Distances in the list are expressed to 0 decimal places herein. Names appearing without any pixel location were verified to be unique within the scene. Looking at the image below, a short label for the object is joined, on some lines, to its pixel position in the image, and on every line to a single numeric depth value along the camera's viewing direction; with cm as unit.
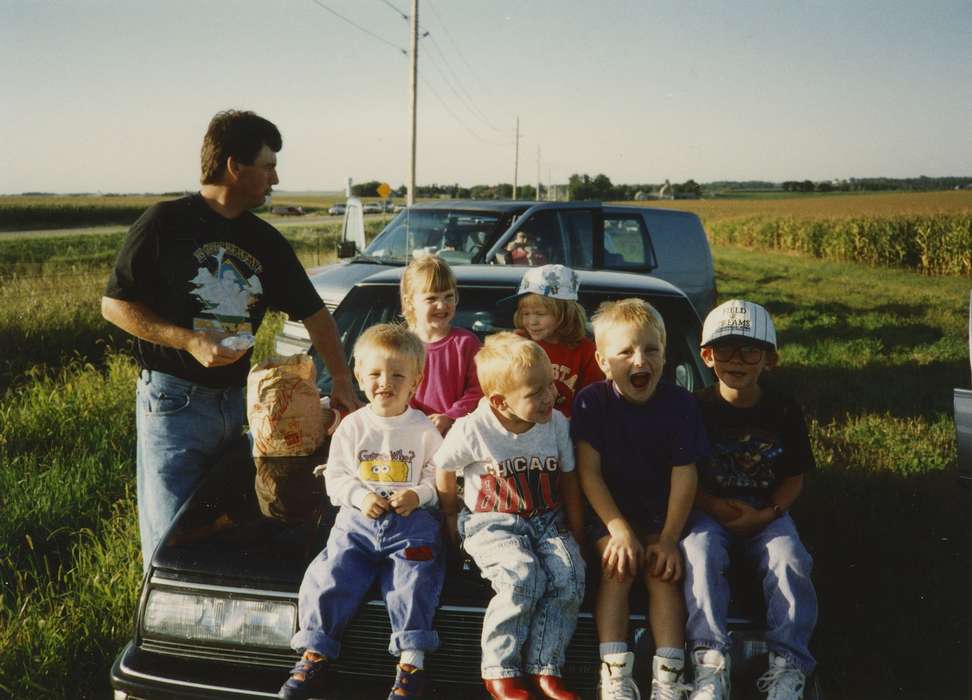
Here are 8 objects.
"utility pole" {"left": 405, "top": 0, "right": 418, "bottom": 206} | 2162
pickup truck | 809
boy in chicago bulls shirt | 214
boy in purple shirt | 249
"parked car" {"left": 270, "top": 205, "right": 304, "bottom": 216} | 7375
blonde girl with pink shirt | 311
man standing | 282
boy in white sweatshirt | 214
